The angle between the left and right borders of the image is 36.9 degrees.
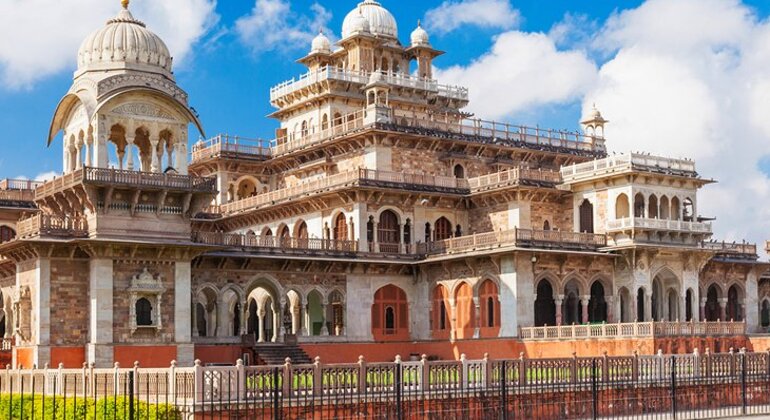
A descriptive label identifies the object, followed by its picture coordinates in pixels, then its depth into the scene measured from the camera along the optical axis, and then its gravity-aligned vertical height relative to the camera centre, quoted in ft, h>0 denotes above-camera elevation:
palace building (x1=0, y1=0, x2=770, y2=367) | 126.00 +8.39
